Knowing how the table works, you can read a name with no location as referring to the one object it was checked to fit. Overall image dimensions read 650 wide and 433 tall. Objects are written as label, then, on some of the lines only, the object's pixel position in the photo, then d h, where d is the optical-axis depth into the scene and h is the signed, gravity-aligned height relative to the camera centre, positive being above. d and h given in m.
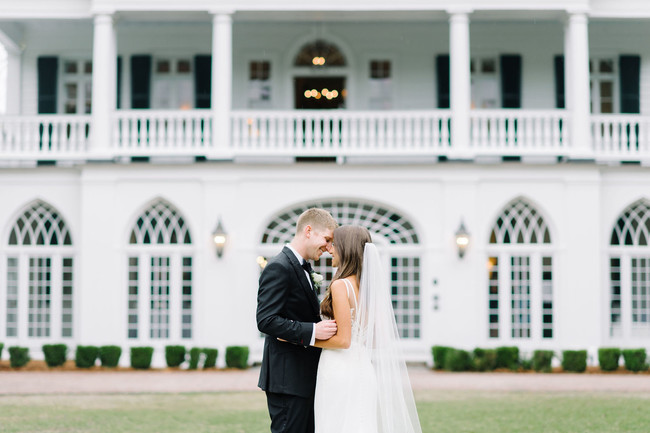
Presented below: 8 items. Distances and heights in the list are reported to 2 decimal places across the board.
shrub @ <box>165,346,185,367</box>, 18.77 -2.17
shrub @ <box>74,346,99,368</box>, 18.84 -2.21
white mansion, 19.44 +0.95
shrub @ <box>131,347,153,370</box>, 18.73 -2.20
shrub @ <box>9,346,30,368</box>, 18.81 -2.21
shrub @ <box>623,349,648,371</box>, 18.41 -2.21
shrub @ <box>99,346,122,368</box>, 18.83 -2.19
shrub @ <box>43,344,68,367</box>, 19.08 -2.20
